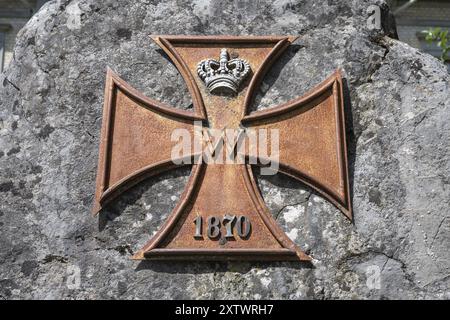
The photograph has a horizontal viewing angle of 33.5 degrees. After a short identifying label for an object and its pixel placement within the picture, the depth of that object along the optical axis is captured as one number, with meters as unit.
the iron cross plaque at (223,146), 2.60
